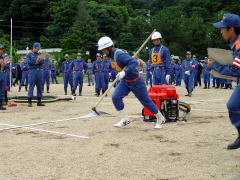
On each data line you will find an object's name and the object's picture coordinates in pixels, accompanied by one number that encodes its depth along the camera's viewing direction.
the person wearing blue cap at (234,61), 5.12
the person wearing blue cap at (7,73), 14.76
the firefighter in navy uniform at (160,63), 12.06
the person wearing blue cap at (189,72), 19.14
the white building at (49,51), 69.91
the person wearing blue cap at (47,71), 22.14
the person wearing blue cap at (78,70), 19.48
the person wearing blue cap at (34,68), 12.97
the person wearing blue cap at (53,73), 34.37
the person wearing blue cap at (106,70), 19.66
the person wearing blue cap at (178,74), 31.02
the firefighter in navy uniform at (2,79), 12.46
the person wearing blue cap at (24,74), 23.59
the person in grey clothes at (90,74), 31.31
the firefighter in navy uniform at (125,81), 8.18
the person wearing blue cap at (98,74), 19.27
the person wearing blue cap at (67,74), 20.59
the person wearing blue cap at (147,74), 27.69
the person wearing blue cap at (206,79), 27.30
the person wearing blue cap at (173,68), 31.51
